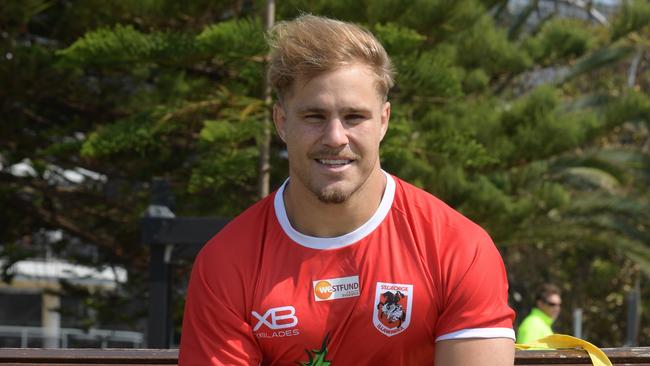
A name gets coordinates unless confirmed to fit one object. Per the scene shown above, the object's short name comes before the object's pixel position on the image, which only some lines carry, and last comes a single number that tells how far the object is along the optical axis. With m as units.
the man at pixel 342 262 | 2.67
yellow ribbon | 3.24
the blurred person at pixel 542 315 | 8.32
